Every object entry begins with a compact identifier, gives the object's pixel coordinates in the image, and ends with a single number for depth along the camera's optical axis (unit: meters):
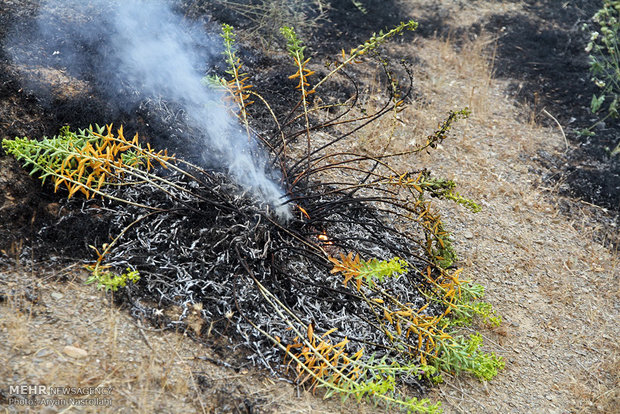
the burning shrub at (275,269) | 2.43
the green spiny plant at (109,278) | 2.34
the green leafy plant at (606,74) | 4.91
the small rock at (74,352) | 2.11
